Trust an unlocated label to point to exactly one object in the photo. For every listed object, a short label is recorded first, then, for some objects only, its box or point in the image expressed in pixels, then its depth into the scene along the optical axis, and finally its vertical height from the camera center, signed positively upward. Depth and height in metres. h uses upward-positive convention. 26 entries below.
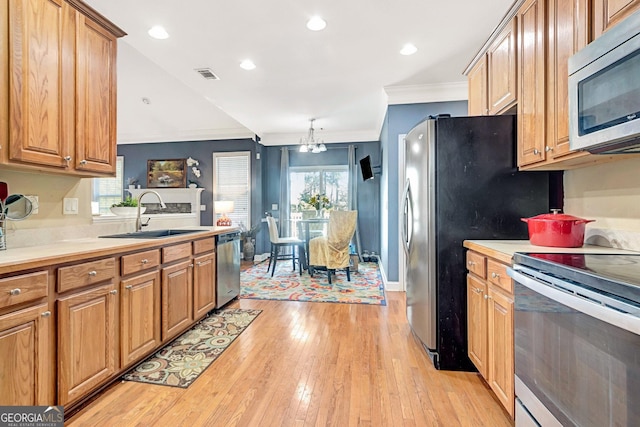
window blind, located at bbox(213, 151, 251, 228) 6.52 +0.69
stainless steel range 0.82 -0.41
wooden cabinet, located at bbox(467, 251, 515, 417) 1.54 -0.63
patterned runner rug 2.01 -1.05
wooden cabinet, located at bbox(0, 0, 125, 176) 1.61 +0.76
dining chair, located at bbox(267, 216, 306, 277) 5.07 -0.47
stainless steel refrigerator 2.08 +0.08
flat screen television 5.99 +0.91
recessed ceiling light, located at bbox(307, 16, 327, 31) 2.56 +1.62
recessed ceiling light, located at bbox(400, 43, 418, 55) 3.00 +1.63
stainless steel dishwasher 3.24 -0.59
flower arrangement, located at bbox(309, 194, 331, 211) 6.20 +0.26
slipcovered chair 4.45 -0.44
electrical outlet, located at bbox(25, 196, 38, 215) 1.91 +0.08
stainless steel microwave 1.07 +0.47
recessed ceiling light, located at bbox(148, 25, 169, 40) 2.67 +1.61
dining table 5.01 -0.25
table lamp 6.10 +0.13
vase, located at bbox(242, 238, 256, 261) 6.45 -0.74
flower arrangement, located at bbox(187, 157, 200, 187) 6.62 +1.03
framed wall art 6.67 +0.90
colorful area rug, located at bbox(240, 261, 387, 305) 3.83 -1.01
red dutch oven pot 1.65 -0.09
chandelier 5.71 +1.31
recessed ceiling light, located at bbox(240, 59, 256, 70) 3.33 +1.66
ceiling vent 3.52 +1.66
